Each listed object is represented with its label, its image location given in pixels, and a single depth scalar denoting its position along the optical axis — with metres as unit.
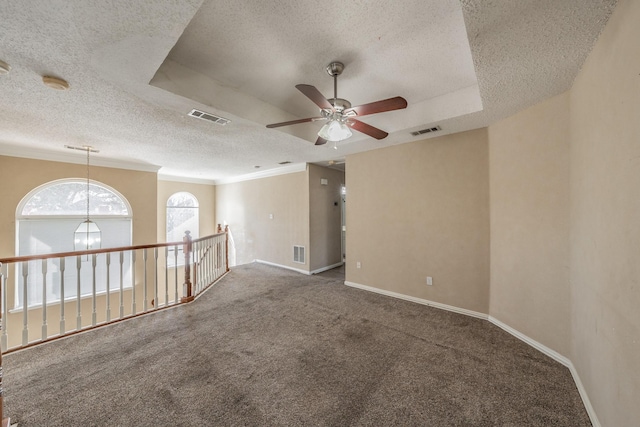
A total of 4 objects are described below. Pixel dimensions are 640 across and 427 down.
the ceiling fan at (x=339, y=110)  1.92
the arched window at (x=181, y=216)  7.06
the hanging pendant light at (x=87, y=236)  4.76
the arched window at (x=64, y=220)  4.19
